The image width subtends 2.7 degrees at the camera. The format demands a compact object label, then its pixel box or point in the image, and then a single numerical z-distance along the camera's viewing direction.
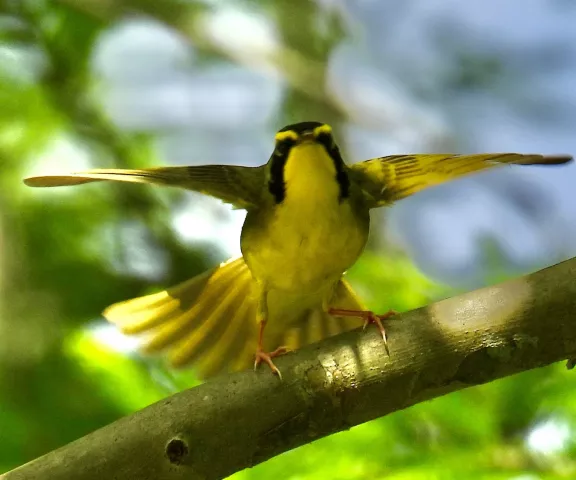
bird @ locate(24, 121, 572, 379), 3.86
